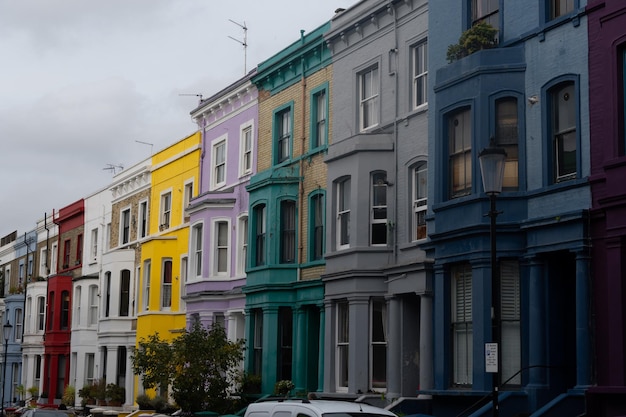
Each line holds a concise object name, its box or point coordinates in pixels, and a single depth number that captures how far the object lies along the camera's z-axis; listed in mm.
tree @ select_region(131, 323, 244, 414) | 30578
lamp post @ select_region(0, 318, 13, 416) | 50031
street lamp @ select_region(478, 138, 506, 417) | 17312
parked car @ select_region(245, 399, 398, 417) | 15422
